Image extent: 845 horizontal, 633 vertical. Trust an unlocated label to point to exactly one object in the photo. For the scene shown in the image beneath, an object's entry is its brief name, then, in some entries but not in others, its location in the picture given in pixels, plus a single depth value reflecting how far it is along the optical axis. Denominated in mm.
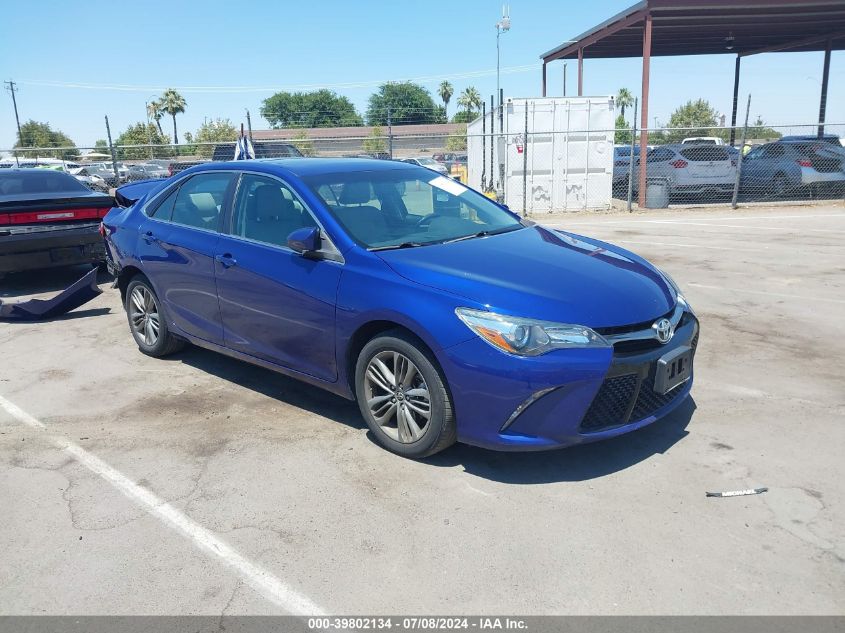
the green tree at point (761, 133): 42575
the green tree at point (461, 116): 108088
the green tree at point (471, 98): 112000
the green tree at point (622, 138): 49912
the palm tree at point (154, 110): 88000
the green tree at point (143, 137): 42694
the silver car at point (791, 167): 17578
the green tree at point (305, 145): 29953
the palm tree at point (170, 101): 91125
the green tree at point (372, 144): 47856
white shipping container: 17172
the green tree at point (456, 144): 59750
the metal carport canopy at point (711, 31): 18047
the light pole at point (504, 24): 30453
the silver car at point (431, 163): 29134
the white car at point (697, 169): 17797
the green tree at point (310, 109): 113188
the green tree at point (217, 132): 45250
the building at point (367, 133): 65906
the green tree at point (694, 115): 66550
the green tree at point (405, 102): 111125
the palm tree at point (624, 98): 102312
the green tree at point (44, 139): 53812
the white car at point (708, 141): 23850
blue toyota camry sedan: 3453
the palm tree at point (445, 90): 125462
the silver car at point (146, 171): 27288
